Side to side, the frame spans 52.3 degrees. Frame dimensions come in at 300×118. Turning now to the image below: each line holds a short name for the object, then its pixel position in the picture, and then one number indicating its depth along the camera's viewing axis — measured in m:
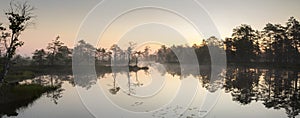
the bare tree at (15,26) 22.20
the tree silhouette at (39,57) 75.71
